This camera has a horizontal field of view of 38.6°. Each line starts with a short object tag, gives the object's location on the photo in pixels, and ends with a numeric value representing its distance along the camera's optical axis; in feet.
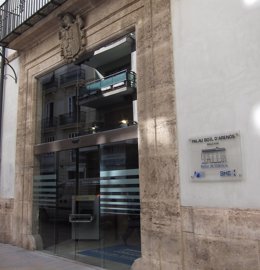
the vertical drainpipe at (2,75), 36.06
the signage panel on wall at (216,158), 16.56
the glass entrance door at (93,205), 22.33
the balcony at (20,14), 28.55
